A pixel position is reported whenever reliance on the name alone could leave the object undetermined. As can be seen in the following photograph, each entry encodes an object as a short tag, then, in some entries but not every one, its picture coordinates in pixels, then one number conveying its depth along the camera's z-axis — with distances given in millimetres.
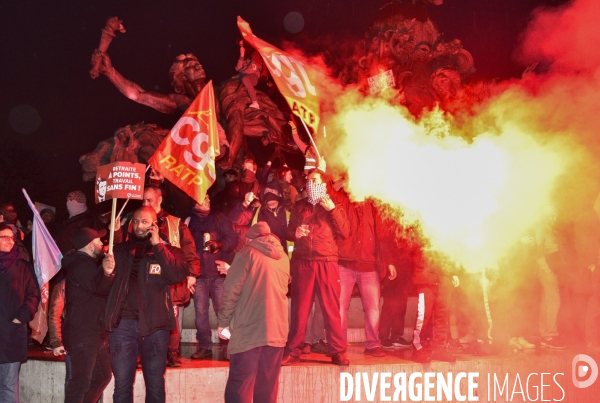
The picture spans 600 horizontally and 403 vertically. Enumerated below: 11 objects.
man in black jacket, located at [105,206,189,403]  6430
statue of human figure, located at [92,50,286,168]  12320
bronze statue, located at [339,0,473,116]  12344
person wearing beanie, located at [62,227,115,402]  6504
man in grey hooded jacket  6473
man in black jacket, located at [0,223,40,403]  7246
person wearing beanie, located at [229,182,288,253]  8781
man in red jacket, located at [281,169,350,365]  8219
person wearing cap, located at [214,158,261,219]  9469
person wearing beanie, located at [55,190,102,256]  8560
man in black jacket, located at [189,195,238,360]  8828
